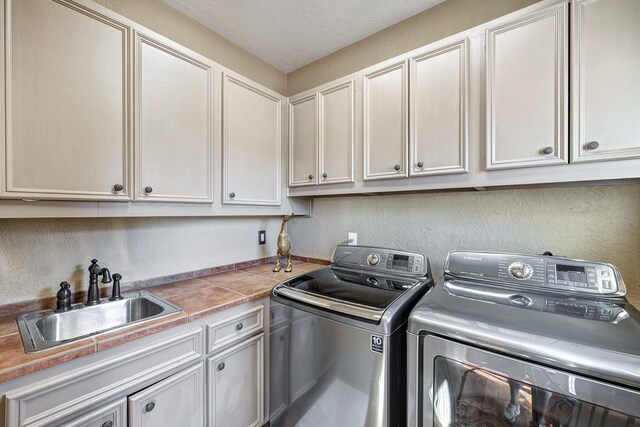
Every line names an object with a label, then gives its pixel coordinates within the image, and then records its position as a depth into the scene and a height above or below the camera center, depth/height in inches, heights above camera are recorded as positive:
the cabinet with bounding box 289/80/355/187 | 70.9 +22.4
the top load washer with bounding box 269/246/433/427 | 43.3 -24.5
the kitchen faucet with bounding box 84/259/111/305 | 51.4 -14.0
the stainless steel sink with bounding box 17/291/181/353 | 42.8 -19.8
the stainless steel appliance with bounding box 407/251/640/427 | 29.0 -17.0
